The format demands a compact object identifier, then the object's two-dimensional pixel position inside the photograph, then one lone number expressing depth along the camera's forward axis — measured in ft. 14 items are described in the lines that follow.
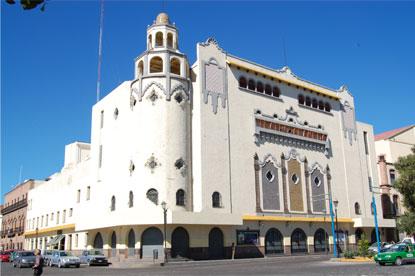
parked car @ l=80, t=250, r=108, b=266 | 114.32
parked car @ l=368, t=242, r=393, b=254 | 125.22
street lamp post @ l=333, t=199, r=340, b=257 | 150.99
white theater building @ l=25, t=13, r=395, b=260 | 120.67
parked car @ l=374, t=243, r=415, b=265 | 79.97
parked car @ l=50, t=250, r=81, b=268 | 106.32
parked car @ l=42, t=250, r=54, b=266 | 116.59
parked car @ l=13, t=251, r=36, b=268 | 105.40
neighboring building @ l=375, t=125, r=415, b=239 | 179.22
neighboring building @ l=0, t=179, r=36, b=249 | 233.10
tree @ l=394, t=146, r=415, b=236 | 140.57
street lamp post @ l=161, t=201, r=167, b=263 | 108.13
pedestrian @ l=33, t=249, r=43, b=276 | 46.03
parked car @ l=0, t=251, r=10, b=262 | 152.87
